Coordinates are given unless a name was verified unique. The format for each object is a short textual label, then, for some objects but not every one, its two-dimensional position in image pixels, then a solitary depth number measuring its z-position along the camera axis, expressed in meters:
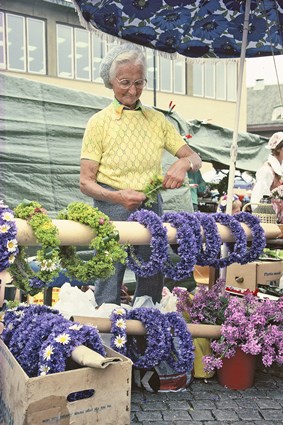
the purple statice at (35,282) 2.30
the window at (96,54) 15.99
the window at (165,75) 17.50
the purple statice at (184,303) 3.29
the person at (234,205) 4.72
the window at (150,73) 15.93
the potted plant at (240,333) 3.01
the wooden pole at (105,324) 2.73
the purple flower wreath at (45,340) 2.07
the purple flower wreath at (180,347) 2.78
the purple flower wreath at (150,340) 2.73
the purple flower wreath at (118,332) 2.71
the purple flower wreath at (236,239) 2.89
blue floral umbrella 3.71
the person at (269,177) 5.05
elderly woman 3.08
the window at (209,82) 19.05
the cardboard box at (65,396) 1.93
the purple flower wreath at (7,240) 2.13
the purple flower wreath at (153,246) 2.54
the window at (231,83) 19.88
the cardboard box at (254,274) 4.63
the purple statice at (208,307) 3.21
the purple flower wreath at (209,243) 2.74
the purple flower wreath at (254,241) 3.00
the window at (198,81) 18.60
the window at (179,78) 18.11
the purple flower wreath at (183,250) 2.61
